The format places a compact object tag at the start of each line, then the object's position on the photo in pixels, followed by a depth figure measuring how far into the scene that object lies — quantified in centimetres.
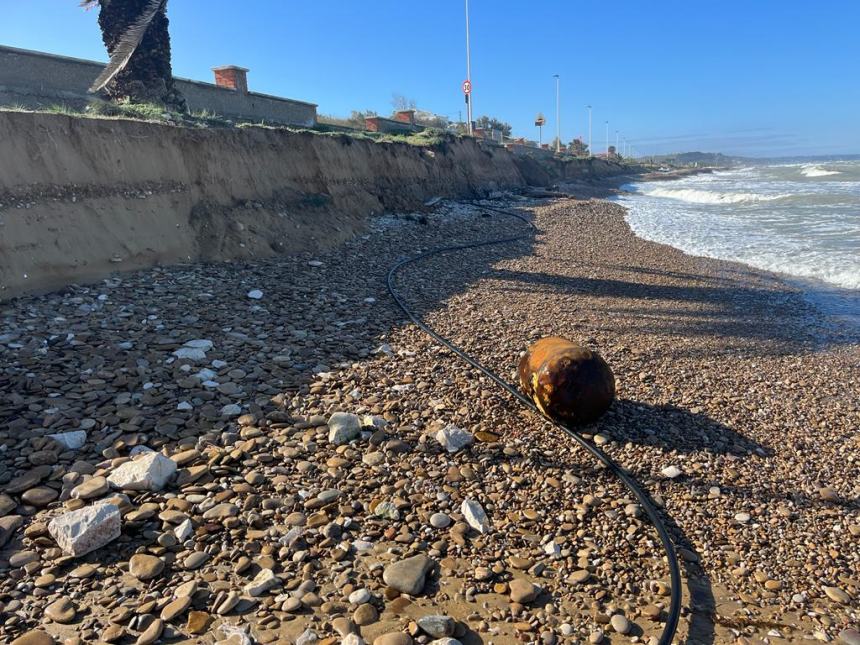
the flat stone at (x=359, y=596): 275
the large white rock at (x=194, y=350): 532
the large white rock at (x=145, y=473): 341
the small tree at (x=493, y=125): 5991
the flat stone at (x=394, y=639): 252
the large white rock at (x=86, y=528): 289
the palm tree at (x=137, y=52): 1127
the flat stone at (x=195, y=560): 289
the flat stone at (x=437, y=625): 257
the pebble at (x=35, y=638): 240
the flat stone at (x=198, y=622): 252
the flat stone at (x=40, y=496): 326
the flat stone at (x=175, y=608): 256
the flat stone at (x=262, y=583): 275
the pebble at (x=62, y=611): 253
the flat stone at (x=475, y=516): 335
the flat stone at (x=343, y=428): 415
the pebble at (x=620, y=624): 270
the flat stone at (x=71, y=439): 382
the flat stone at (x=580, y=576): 299
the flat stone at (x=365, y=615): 264
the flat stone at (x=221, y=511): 325
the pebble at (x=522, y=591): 284
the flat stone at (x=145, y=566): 280
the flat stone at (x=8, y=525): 297
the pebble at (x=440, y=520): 335
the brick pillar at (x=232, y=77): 1858
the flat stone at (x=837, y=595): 301
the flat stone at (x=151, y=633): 244
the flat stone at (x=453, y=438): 414
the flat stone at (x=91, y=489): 333
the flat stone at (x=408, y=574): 286
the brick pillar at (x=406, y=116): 3459
